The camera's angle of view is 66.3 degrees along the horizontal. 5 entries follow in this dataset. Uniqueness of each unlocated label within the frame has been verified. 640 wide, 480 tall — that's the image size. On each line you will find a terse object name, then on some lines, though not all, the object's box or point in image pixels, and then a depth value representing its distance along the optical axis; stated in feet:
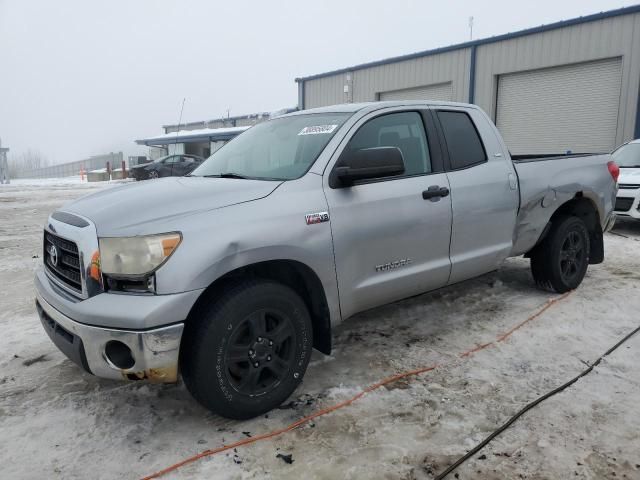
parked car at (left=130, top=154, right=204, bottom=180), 75.66
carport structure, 106.32
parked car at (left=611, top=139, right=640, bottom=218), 26.66
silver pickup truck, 7.88
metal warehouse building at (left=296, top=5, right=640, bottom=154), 46.21
